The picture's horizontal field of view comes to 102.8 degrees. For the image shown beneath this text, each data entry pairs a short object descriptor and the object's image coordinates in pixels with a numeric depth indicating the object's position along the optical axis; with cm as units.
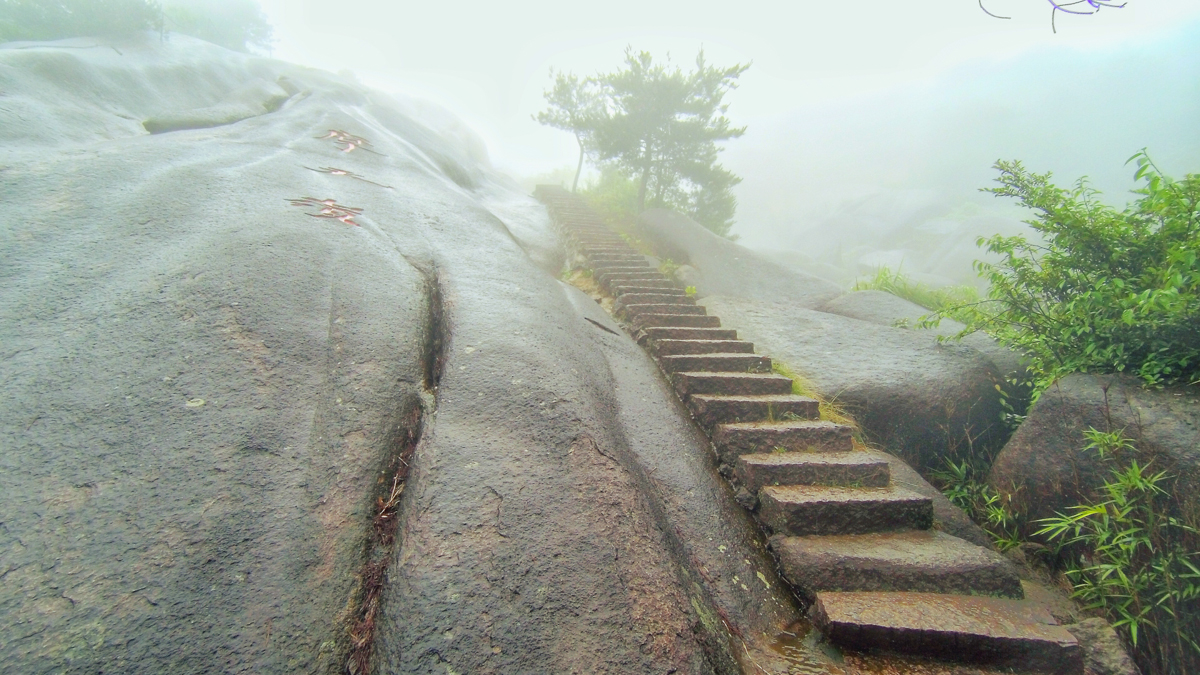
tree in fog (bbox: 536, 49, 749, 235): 1156
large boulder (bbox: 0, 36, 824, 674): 194
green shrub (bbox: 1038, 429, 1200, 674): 293
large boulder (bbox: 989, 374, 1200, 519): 315
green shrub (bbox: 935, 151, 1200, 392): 323
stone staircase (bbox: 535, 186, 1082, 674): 274
